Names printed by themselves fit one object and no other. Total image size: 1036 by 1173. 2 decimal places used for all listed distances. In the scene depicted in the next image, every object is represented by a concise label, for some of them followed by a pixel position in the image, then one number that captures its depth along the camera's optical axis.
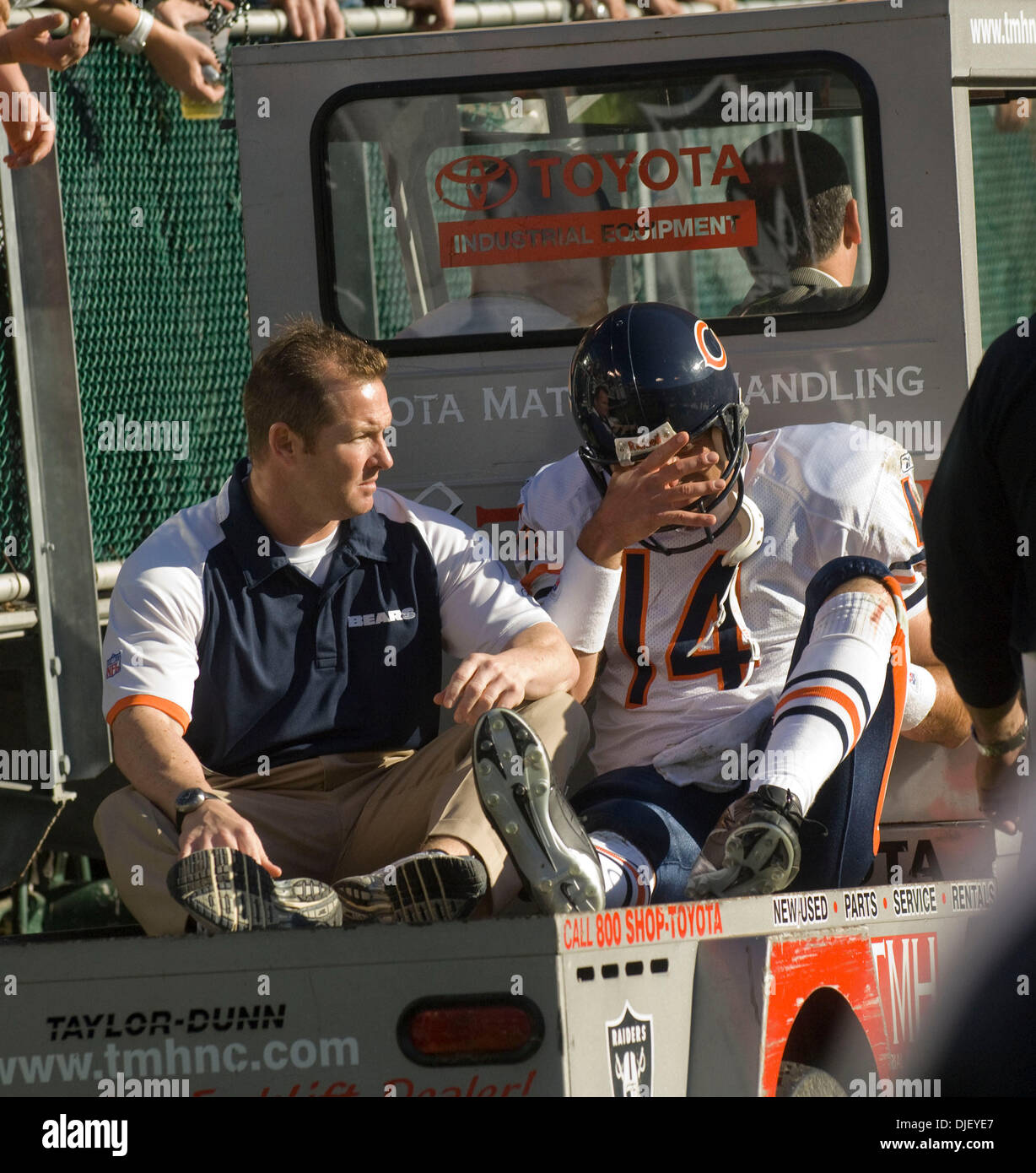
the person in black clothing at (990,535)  4.51
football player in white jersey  7.09
